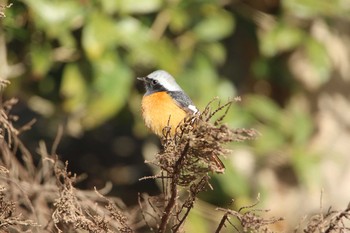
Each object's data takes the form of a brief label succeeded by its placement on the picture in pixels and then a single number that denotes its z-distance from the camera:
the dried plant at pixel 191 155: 4.59
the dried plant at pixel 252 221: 4.86
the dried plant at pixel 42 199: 5.13
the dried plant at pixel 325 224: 4.77
